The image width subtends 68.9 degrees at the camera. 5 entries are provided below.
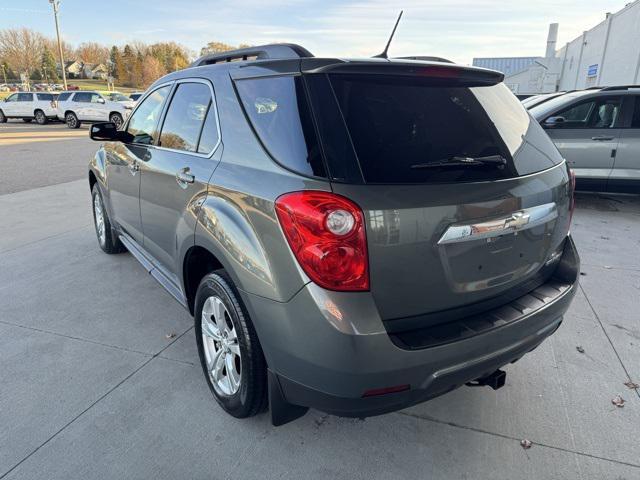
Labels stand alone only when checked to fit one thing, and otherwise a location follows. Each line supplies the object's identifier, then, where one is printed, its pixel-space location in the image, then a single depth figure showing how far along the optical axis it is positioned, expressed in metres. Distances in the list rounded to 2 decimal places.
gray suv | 1.74
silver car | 6.69
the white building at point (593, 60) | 19.11
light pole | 37.00
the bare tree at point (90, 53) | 110.02
